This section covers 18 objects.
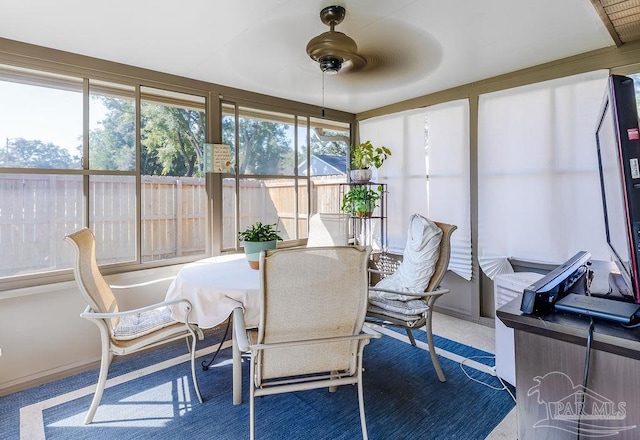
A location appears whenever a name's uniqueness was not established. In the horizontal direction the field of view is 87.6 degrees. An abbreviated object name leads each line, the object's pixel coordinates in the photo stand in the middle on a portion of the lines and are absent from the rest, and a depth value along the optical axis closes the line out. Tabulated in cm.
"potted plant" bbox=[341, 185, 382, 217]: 374
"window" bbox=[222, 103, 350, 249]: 338
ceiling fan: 189
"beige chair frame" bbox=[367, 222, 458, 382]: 221
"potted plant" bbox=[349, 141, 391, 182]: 376
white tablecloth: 191
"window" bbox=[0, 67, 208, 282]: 236
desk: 72
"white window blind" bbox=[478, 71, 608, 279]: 256
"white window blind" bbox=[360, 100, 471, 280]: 332
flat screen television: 79
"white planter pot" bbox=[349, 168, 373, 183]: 374
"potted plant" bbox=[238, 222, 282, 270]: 238
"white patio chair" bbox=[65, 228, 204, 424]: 182
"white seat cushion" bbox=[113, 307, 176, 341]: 197
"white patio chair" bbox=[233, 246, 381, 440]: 145
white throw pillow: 237
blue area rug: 180
